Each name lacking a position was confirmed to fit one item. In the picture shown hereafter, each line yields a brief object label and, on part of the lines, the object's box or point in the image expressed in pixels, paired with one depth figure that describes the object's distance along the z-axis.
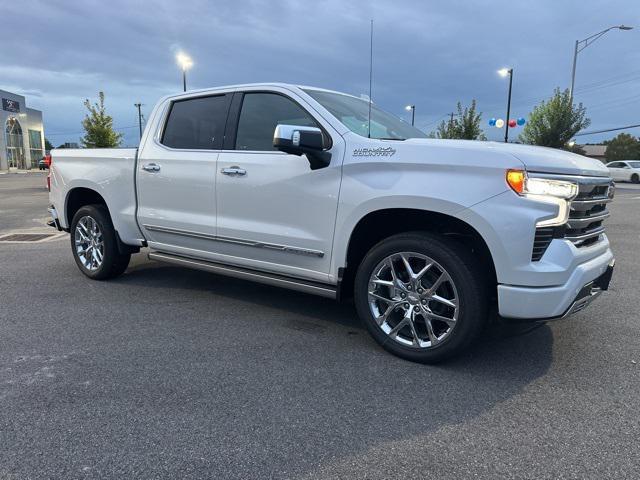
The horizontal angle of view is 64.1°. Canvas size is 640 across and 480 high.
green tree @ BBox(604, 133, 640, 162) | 73.44
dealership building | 56.28
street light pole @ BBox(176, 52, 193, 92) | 20.32
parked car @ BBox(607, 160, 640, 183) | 35.38
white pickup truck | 3.11
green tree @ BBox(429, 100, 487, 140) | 27.97
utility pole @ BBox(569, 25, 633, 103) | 25.27
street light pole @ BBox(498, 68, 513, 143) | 23.78
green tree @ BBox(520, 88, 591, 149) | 29.27
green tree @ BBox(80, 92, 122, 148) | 23.98
